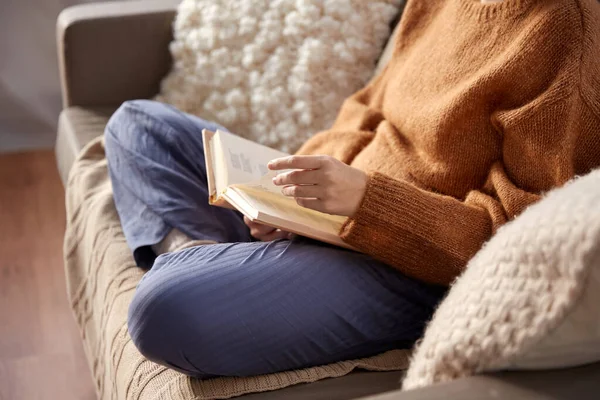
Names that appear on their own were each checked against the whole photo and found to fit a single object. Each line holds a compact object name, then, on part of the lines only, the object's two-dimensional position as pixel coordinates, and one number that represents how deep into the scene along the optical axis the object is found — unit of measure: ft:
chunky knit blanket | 3.25
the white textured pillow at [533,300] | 2.20
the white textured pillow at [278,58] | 5.20
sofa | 5.35
